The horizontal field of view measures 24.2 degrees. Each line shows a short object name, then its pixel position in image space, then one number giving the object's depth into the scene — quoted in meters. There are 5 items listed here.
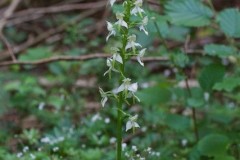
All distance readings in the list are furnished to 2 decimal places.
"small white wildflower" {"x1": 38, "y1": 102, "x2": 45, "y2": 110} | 3.36
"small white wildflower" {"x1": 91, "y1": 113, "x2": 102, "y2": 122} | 3.13
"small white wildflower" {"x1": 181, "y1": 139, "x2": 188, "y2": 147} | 3.08
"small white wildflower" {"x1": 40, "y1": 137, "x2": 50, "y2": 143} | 2.83
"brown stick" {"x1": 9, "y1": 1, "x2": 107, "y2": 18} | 5.02
